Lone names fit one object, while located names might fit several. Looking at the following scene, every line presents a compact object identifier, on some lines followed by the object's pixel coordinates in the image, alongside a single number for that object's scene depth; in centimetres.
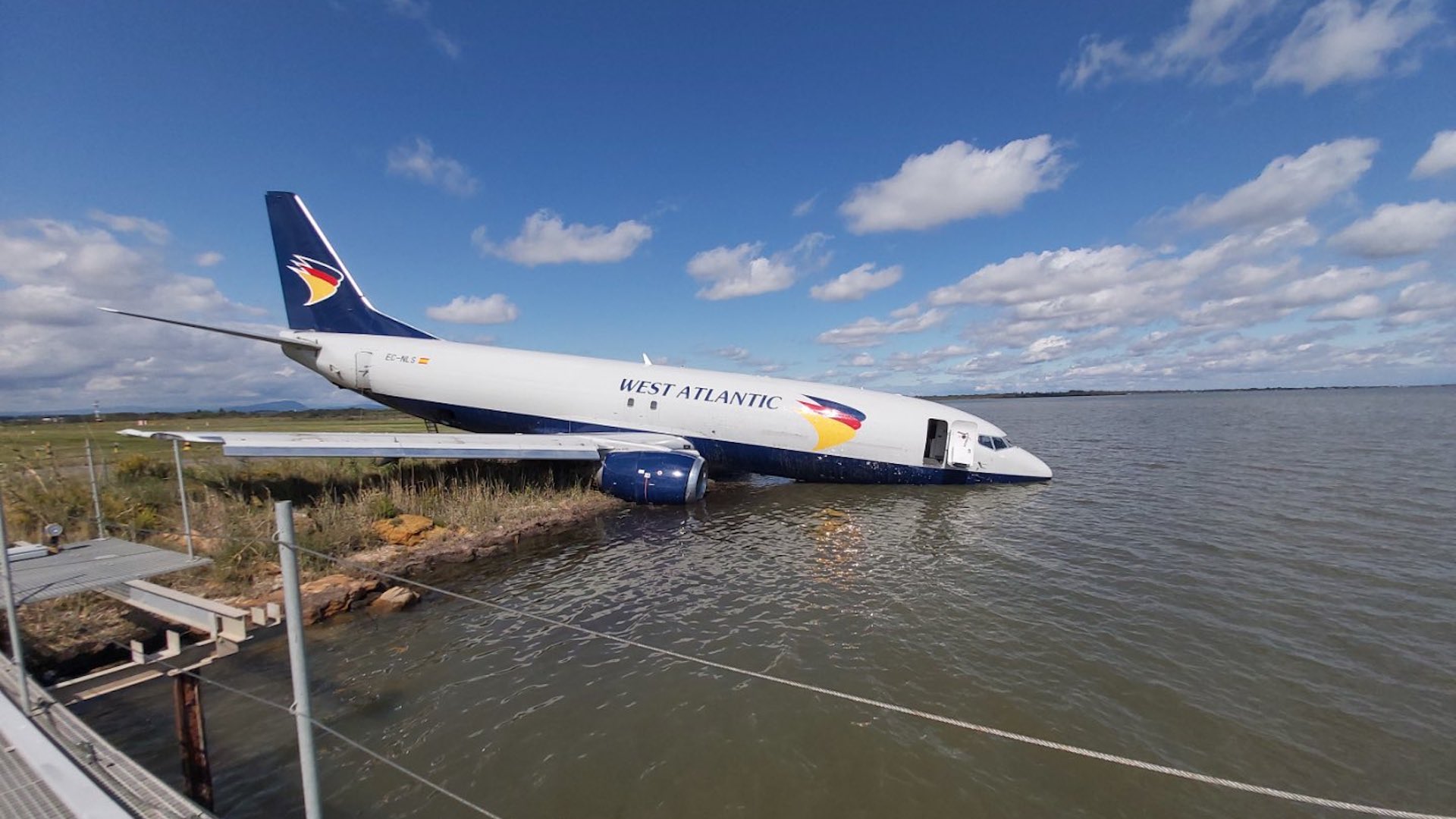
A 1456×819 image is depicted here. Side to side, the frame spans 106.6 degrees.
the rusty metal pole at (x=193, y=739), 428
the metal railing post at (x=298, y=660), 257
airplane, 1747
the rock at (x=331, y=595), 785
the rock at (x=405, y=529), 1116
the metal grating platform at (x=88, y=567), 612
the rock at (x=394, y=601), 840
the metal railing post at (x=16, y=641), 394
